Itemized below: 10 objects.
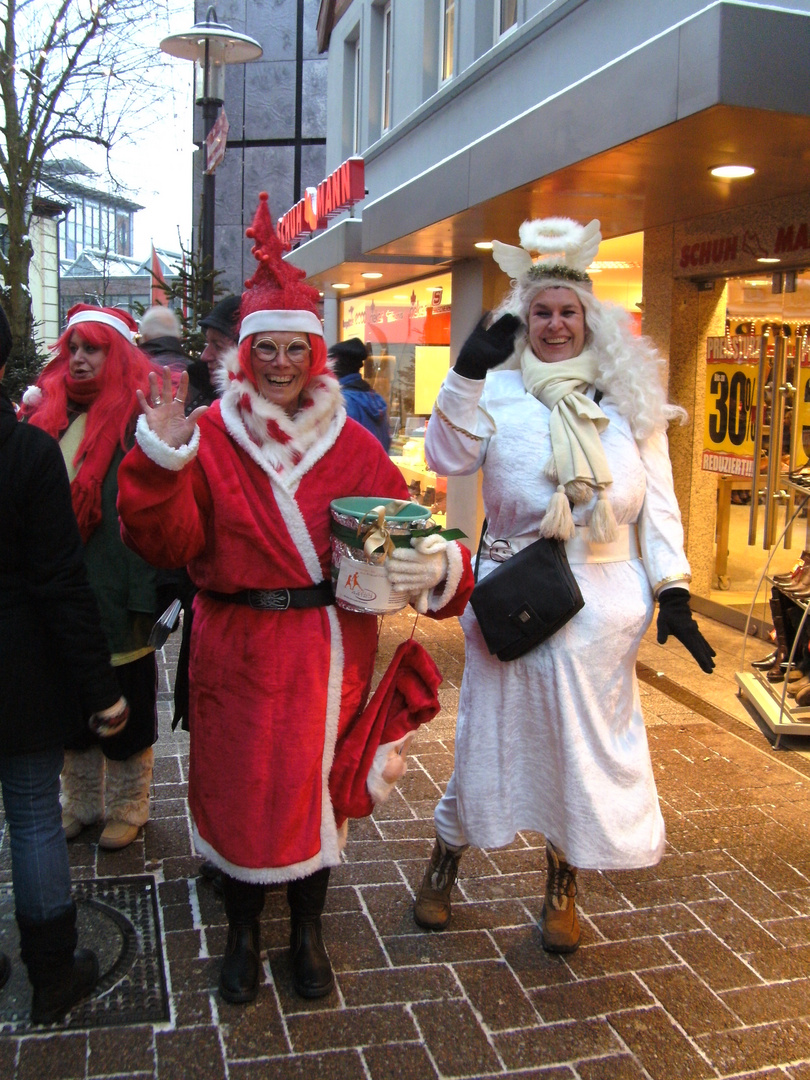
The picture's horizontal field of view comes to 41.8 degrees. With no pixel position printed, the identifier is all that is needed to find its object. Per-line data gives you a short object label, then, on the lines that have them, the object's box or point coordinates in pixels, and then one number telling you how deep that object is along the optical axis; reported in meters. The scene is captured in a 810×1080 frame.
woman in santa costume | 2.88
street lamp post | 9.77
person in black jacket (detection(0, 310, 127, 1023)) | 2.68
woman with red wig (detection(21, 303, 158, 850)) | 3.75
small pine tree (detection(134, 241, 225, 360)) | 9.16
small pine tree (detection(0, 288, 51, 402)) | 10.77
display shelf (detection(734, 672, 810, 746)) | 5.11
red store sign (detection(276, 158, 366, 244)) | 11.92
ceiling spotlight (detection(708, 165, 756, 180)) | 5.40
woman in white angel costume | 3.14
